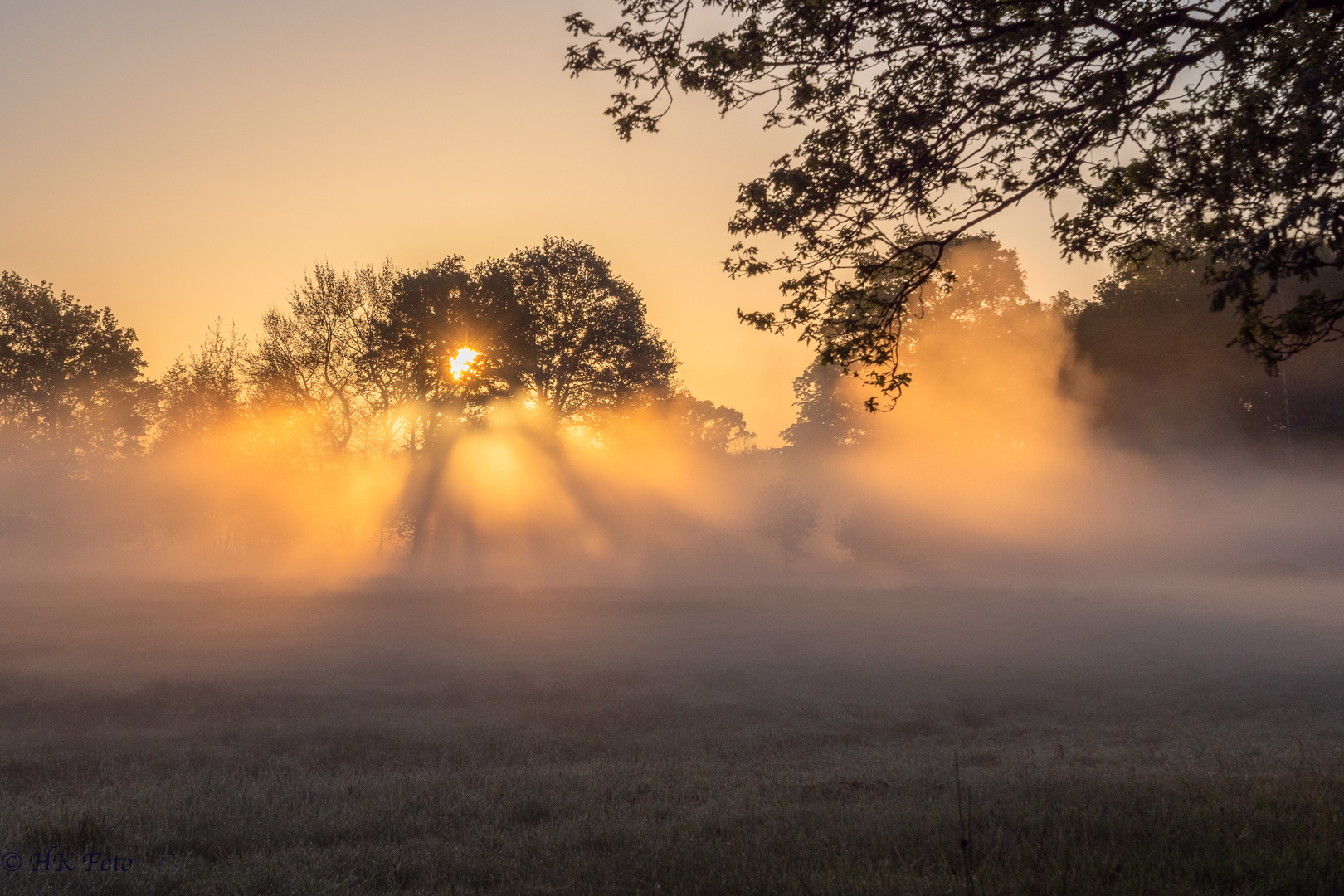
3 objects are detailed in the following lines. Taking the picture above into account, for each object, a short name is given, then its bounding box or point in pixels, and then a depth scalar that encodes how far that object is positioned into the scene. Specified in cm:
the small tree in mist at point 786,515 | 6084
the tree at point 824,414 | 5334
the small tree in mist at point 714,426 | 9850
